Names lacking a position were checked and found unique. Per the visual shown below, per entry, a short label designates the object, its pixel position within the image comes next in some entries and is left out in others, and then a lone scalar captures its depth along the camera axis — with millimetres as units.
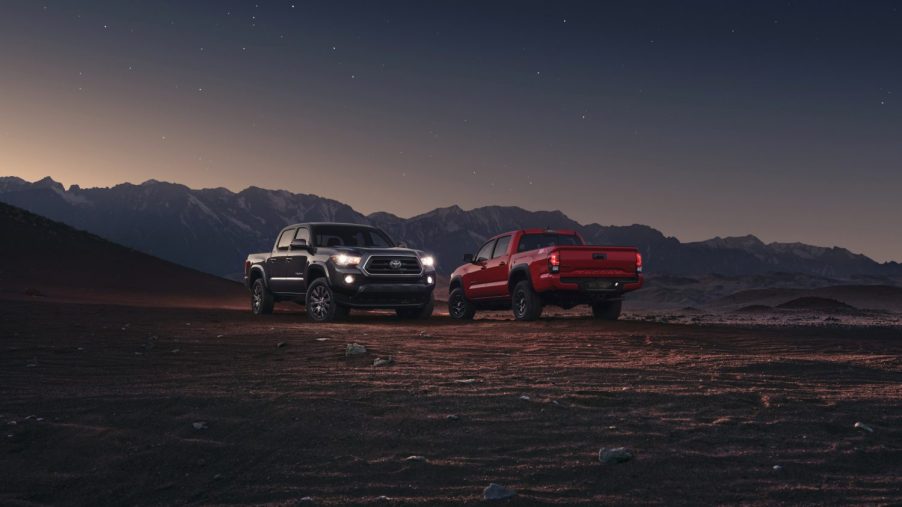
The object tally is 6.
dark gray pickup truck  16891
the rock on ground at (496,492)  4578
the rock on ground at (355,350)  10469
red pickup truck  15742
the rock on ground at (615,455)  5270
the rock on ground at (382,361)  9555
